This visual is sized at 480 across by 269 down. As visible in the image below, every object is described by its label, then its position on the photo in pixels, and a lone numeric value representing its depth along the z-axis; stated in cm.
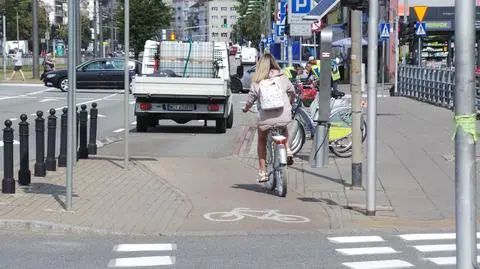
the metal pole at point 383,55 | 4548
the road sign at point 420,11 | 4238
